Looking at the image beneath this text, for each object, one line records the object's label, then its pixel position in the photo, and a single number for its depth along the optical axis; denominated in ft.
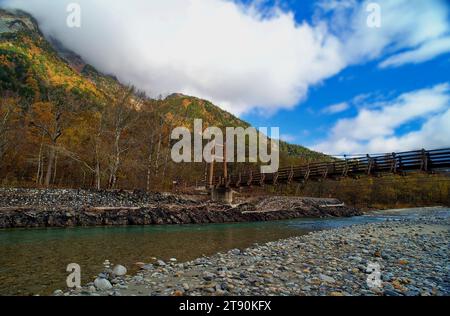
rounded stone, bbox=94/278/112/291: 17.01
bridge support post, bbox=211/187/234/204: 111.15
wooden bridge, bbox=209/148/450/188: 54.54
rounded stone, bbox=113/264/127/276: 21.11
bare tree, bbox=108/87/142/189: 83.43
